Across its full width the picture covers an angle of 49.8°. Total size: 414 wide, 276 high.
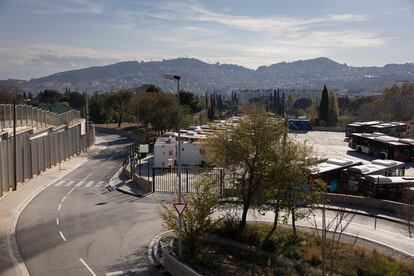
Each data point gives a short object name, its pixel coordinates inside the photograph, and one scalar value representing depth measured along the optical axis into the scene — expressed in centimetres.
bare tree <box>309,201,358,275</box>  1844
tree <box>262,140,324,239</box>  2047
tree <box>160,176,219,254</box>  1798
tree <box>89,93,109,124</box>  9631
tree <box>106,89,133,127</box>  8700
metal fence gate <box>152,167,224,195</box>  2126
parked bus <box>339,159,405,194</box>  3125
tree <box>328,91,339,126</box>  9312
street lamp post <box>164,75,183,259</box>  1712
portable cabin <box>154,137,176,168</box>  4134
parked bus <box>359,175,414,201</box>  2841
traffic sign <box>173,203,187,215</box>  1700
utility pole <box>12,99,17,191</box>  2960
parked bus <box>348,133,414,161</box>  4650
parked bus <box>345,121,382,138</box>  6406
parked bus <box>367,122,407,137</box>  6250
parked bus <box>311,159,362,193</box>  3203
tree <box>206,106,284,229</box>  2081
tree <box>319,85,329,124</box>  9062
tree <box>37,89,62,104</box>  12444
